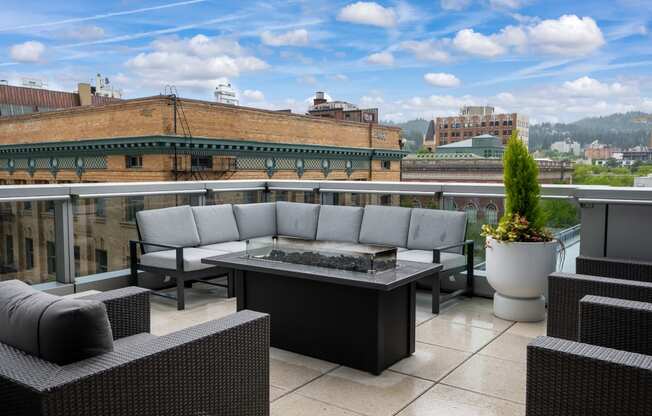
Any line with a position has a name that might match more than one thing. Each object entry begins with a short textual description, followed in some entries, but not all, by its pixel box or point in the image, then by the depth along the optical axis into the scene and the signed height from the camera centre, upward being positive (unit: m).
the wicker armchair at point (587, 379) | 2.03 -0.84
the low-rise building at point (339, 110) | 44.84 +4.08
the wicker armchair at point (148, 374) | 1.78 -0.77
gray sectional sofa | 5.06 -0.73
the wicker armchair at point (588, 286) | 3.12 -0.76
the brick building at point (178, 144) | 24.55 +0.78
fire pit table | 3.49 -0.92
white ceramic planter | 4.45 -0.93
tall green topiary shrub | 4.57 -0.33
